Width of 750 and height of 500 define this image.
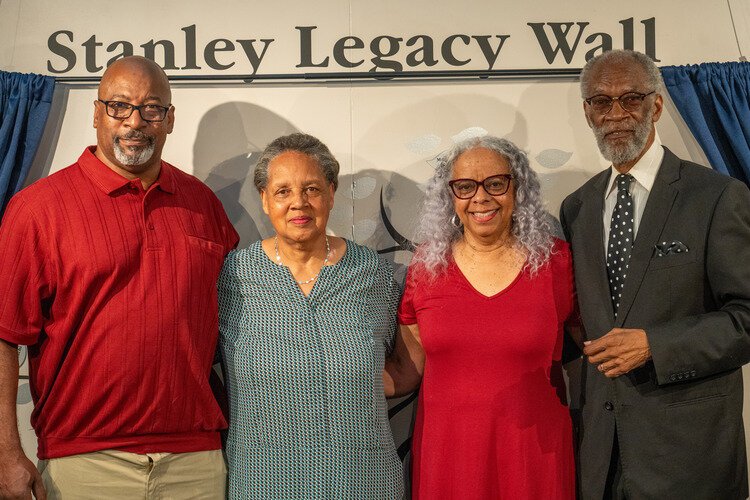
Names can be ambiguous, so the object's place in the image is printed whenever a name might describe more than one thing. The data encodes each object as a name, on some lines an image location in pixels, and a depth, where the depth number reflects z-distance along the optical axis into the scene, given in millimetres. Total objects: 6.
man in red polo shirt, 2666
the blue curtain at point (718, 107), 3361
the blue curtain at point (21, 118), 3338
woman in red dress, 2791
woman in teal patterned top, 2754
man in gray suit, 2590
